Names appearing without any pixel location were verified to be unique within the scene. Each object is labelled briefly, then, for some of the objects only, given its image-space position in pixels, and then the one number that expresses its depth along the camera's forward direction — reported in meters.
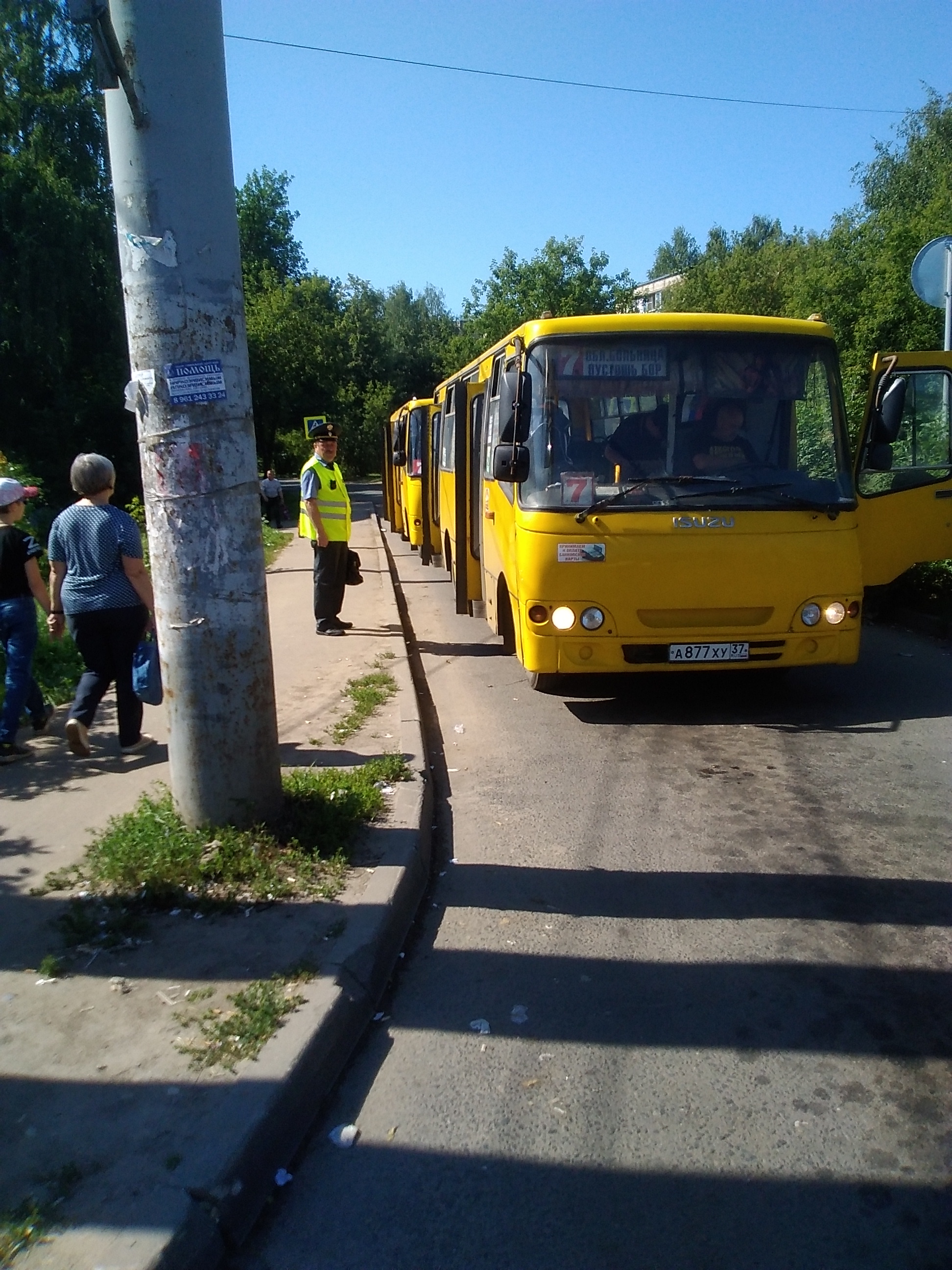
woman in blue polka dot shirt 5.57
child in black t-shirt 5.81
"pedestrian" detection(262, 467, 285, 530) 27.55
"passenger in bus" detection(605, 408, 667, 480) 6.80
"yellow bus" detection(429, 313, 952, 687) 6.66
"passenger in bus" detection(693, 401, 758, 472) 6.85
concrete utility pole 4.04
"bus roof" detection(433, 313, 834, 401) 6.96
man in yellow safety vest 9.88
